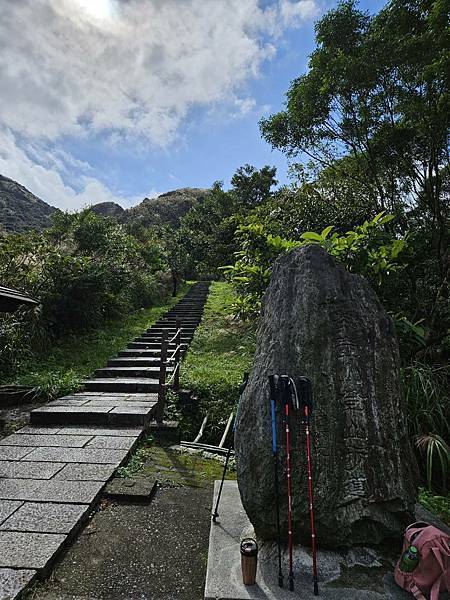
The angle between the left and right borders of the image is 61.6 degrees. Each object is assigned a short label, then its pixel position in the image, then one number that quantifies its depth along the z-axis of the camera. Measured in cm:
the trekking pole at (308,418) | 232
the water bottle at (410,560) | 215
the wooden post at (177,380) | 636
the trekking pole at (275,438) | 237
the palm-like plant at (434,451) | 426
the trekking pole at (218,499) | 295
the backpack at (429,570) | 210
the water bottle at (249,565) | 220
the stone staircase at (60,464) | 264
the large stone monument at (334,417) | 244
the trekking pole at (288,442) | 224
